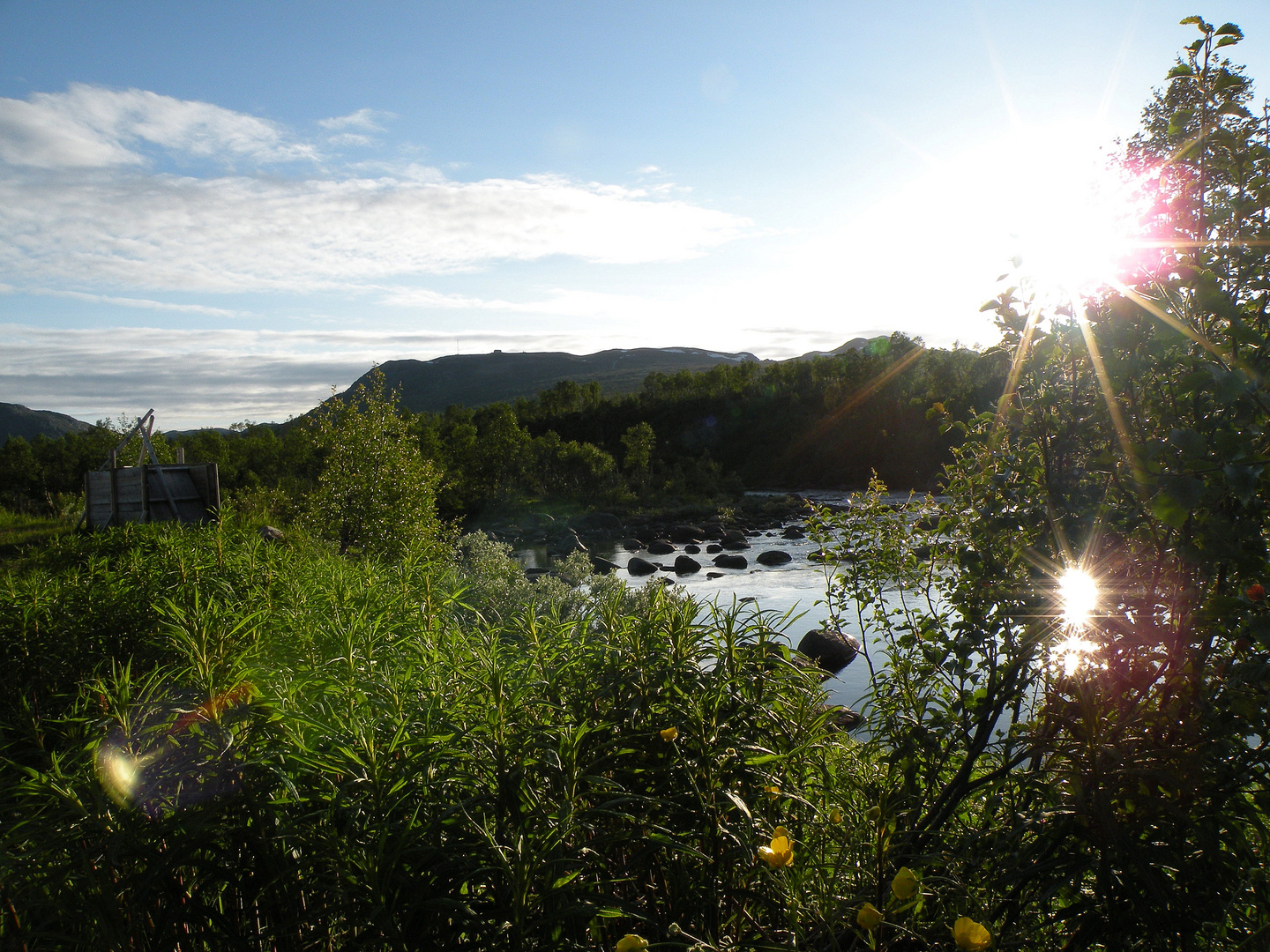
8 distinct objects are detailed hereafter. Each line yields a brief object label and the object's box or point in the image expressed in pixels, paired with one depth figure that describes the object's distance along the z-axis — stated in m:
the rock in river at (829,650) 10.17
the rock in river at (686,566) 20.38
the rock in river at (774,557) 20.36
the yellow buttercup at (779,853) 1.41
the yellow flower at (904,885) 1.32
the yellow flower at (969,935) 1.27
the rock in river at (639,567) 20.88
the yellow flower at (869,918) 1.26
